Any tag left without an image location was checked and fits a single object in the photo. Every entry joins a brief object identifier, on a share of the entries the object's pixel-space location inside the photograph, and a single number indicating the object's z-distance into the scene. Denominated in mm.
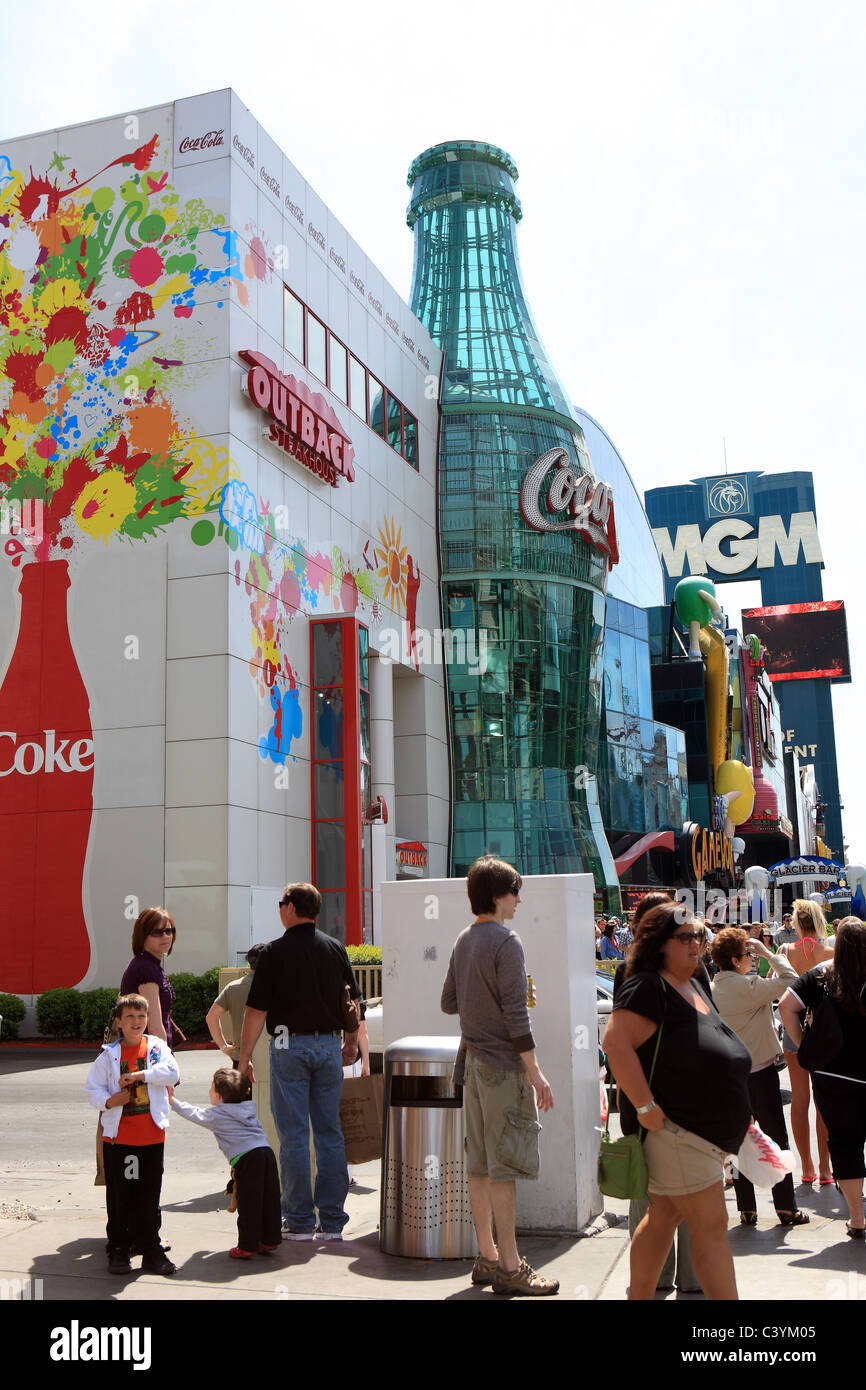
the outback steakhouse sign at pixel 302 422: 22844
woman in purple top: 7180
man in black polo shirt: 6773
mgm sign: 130125
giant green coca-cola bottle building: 33406
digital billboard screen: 129875
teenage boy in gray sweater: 5695
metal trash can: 6324
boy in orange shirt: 6090
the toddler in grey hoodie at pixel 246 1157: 6324
